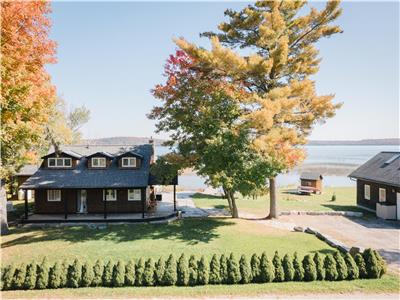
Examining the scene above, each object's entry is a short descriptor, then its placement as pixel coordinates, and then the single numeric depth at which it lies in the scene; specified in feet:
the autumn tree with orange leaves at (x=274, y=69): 71.00
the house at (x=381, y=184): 88.48
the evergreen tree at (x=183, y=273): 46.42
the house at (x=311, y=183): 145.28
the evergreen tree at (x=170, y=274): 46.50
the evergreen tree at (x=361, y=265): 47.75
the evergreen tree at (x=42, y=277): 45.80
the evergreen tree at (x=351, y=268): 47.44
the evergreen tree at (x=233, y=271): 46.75
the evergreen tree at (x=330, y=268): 47.16
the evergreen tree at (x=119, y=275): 46.03
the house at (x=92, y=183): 86.38
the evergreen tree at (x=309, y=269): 47.09
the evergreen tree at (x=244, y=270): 46.89
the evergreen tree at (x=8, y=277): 45.85
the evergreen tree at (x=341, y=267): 47.32
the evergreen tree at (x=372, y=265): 47.39
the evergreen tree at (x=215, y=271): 46.73
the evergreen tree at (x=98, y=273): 46.32
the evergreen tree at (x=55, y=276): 45.88
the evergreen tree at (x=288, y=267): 47.24
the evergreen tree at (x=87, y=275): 46.11
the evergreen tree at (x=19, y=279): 45.91
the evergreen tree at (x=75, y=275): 45.96
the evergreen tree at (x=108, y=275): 46.30
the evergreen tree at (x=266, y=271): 46.98
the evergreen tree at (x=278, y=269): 47.14
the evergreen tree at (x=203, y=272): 46.57
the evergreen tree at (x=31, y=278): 45.85
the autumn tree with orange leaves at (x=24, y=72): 49.93
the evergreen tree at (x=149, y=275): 46.42
